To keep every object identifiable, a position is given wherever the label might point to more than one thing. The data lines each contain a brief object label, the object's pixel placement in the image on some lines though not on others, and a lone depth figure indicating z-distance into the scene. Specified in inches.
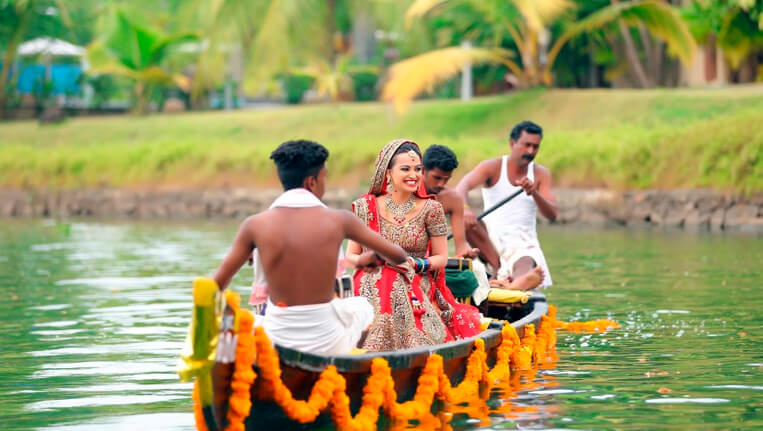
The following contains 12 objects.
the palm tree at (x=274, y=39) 1359.5
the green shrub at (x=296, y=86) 1674.5
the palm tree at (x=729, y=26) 1106.7
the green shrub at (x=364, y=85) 1573.6
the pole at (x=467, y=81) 1381.6
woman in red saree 331.6
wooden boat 257.6
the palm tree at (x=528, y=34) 1133.1
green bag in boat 380.8
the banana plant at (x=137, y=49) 1433.7
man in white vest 460.4
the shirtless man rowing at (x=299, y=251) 275.7
